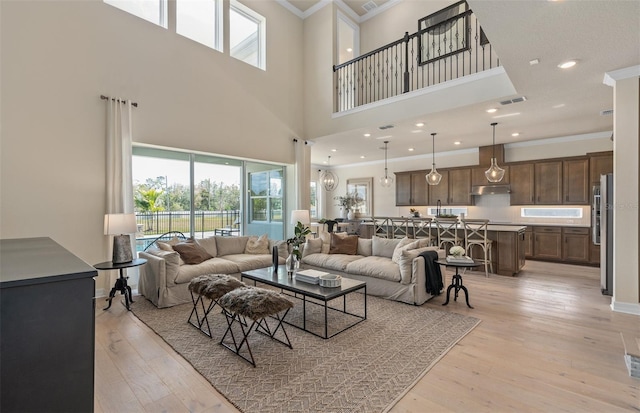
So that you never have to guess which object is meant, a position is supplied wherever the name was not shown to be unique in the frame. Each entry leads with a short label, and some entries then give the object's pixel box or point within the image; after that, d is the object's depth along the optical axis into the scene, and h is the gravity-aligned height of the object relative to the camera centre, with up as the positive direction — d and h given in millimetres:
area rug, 2066 -1330
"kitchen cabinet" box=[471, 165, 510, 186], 7453 +730
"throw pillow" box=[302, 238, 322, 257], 5309 -746
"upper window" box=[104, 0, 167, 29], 4592 +3165
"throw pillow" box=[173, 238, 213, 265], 4469 -710
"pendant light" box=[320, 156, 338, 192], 7891 +672
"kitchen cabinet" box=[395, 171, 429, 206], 8867 +507
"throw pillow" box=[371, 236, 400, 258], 4883 -691
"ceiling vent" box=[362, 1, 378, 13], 7108 +4833
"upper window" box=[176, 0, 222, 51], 5223 +3391
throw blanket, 4051 -952
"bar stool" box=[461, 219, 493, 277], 5571 -663
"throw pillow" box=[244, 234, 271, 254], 5395 -733
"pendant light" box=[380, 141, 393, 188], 7686 +626
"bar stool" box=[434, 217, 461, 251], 6094 -543
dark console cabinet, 981 -460
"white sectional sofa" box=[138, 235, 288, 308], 3932 -871
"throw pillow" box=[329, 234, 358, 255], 5211 -697
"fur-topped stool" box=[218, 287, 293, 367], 2506 -867
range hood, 7403 +393
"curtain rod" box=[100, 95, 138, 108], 4254 +1562
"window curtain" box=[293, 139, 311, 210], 6914 +674
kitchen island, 5547 -832
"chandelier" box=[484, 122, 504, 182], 5496 +589
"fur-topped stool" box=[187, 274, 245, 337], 2973 -840
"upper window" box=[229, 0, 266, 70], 6023 +3592
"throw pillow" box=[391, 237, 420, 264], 4328 -615
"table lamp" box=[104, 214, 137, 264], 3807 -329
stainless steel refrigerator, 4262 -403
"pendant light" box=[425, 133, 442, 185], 6590 +624
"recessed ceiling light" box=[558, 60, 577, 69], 3363 +1614
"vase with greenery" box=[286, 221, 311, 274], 3805 -574
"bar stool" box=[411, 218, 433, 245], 6422 -483
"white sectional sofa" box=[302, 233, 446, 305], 3990 -875
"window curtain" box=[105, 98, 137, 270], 4281 +709
